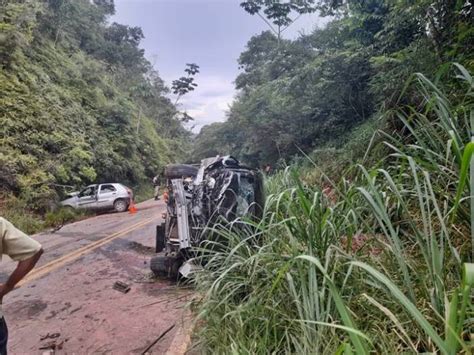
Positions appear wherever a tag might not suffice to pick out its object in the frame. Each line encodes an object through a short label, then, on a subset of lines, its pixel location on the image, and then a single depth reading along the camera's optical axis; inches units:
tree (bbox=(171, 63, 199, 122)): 1576.0
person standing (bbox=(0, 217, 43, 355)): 76.9
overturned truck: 168.4
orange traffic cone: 563.1
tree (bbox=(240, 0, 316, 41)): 767.1
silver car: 520.4
